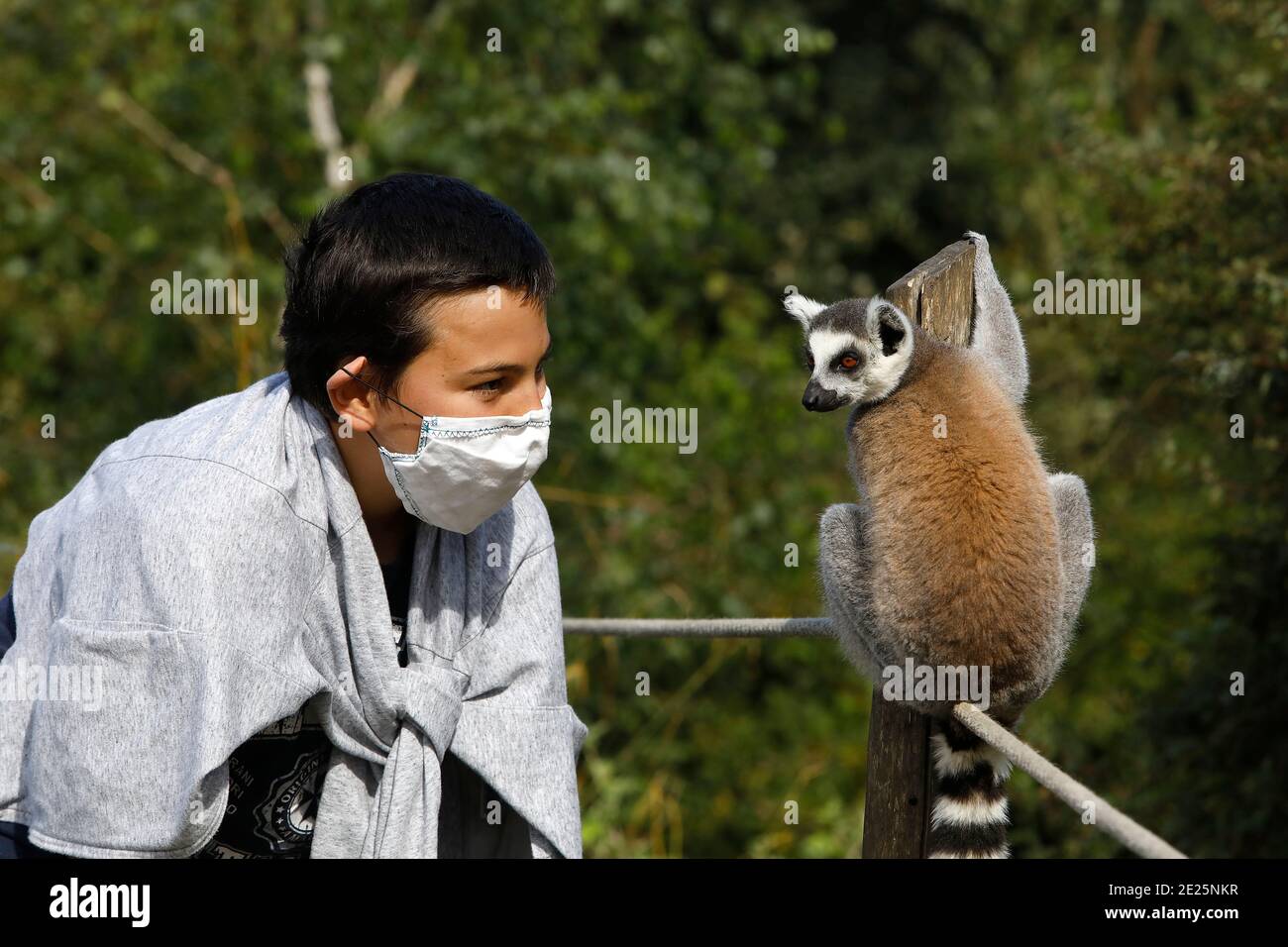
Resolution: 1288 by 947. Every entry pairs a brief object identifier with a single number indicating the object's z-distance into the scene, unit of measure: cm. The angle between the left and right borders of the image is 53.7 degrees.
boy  173
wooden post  235
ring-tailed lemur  238
